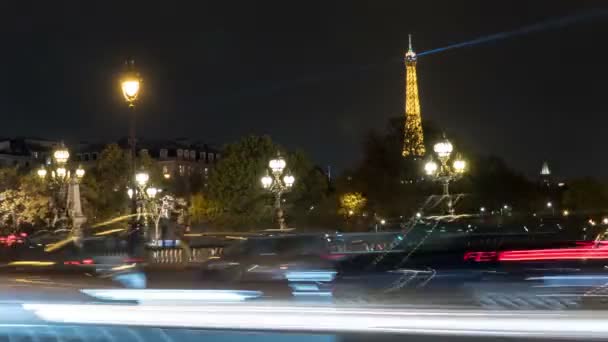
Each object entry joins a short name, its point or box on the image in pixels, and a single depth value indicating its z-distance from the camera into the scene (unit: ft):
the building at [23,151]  410.52
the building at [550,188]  347.36
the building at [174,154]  430.20
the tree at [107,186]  230.89
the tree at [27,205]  224.12
